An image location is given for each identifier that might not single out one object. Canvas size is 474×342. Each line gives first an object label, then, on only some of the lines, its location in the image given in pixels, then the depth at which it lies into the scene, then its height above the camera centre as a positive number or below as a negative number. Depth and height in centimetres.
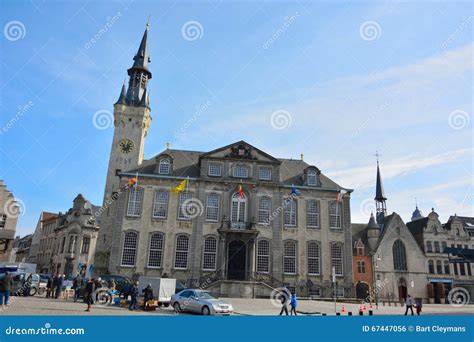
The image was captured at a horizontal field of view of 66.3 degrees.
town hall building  3266 +502
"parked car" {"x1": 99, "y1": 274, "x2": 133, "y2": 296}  2166 -39
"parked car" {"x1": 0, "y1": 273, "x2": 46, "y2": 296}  2190 -69
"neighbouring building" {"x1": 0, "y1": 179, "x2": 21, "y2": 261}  4222 +711
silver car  1644 -108
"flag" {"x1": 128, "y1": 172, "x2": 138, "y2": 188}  3353 +844
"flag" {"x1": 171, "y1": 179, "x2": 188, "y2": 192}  3306 +800
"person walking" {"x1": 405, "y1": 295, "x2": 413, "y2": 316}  1936 -73
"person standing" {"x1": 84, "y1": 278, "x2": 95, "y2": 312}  1574 -55
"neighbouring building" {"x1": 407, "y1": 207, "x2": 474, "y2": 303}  4453 +504
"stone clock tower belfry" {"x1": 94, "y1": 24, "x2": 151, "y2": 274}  4009 +1727
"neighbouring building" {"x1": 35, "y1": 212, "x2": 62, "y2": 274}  5588 +476
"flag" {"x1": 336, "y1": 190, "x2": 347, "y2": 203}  3425 +826
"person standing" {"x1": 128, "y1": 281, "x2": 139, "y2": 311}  1792 -106
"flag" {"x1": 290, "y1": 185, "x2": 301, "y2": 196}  3397 +818
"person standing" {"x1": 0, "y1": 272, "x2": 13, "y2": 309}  1344 -51
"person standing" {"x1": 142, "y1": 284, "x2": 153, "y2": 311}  1803 -85
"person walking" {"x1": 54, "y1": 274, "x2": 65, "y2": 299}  2188 -76
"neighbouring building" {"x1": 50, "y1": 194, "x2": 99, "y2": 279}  5069 +473
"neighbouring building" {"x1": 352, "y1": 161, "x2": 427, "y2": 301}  4222 +297
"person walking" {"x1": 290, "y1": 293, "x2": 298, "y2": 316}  1731 -91
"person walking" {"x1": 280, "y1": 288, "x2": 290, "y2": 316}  1694 -65
